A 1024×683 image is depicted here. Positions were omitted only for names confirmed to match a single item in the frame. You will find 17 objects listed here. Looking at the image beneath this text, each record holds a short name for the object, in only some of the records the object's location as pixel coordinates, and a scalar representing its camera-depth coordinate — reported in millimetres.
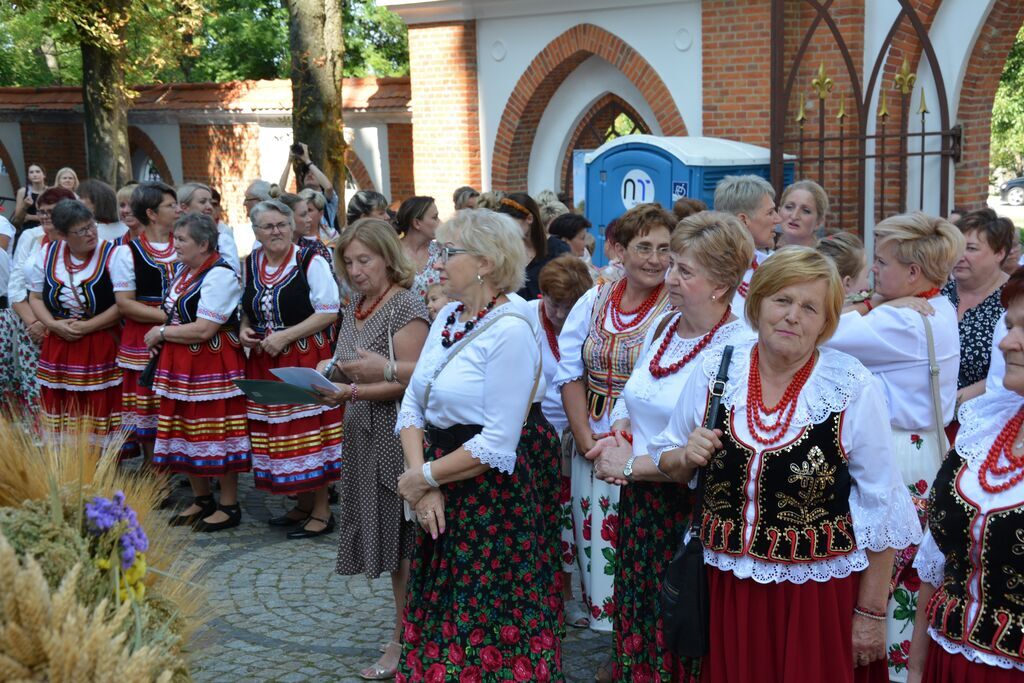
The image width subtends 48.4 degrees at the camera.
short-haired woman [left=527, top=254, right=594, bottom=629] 4812
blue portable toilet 10344
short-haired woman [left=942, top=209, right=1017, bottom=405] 4957
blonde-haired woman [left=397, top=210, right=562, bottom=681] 3857
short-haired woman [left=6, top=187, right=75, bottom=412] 7520
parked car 34938
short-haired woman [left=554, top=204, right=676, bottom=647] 4395
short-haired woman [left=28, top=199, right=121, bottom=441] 7125
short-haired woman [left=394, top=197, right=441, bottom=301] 7203
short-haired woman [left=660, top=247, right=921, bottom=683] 3119
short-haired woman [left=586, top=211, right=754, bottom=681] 3736
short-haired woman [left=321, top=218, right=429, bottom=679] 4750
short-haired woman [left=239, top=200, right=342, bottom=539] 6410
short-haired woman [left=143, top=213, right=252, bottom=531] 6488
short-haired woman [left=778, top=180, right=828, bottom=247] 5891
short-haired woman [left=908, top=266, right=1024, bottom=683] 2605
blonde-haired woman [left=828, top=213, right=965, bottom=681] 3820
